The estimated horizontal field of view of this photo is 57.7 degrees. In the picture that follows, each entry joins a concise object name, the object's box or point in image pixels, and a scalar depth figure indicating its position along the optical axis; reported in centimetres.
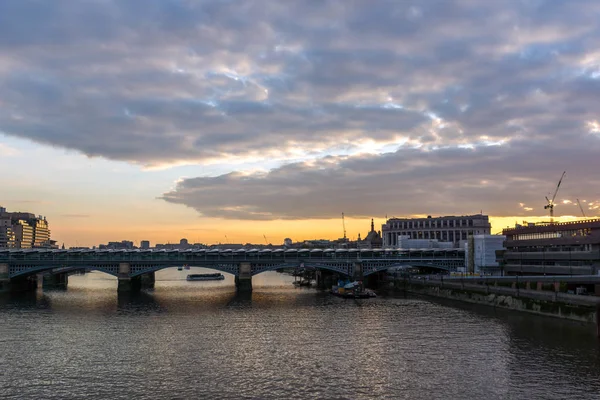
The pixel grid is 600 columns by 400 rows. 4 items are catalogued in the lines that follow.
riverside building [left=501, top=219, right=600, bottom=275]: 12701
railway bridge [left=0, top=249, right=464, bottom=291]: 16338
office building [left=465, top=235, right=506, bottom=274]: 16850
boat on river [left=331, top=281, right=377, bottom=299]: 14325
